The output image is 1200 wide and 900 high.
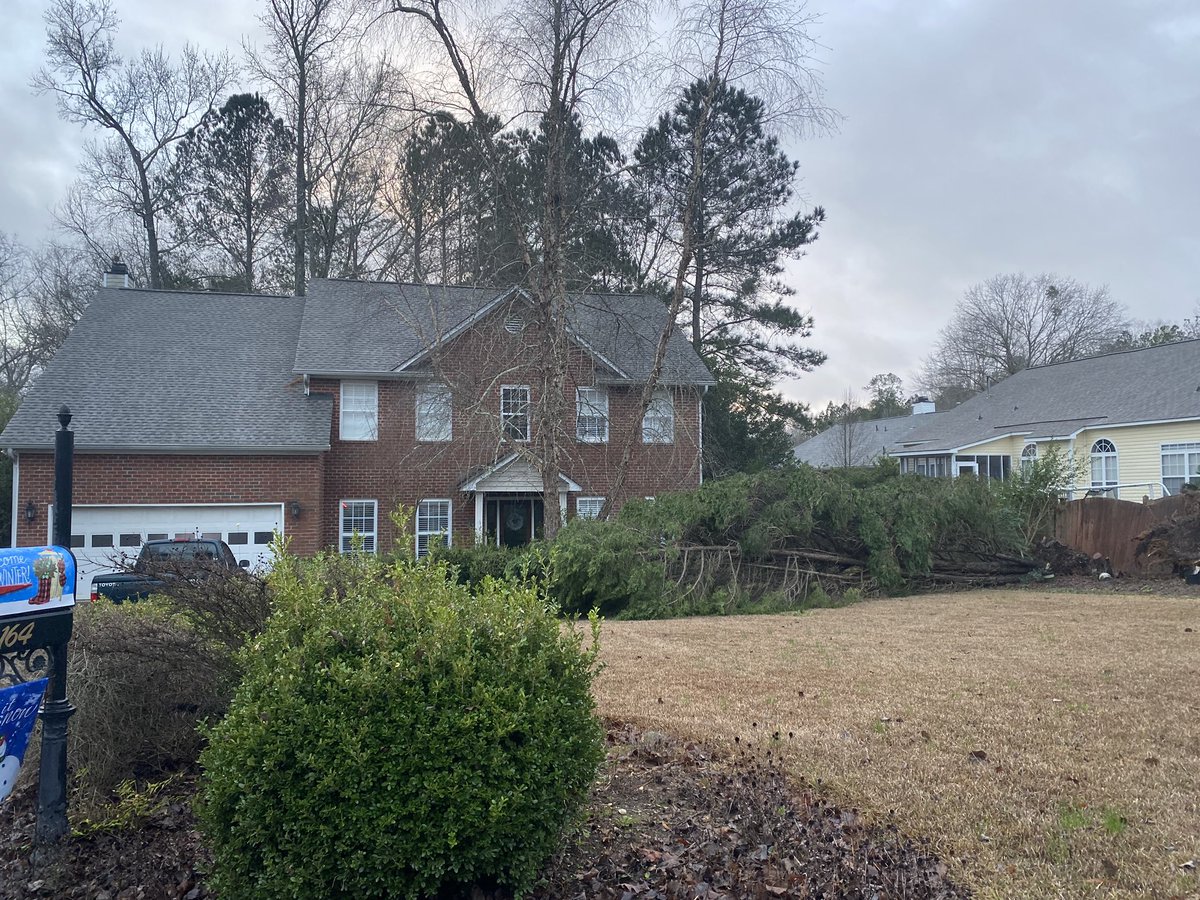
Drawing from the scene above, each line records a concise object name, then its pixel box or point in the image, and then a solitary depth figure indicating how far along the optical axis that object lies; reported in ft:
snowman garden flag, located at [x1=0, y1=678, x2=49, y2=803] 12.07
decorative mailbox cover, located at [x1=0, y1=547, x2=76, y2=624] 12.66
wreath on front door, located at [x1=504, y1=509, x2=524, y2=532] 76.23
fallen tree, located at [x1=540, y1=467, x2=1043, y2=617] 46.14
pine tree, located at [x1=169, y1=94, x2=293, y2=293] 110.63
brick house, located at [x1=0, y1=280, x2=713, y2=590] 64.54
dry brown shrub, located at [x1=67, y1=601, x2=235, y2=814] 15.69
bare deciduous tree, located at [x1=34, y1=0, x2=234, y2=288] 107.14
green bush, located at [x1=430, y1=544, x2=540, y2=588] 51.60
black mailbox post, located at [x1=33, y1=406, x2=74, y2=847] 14.03
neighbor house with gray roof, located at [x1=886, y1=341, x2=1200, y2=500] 86.53
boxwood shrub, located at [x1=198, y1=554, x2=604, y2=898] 10.79
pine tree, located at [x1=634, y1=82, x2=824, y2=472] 67.67
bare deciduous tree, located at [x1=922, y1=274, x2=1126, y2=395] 166.81
